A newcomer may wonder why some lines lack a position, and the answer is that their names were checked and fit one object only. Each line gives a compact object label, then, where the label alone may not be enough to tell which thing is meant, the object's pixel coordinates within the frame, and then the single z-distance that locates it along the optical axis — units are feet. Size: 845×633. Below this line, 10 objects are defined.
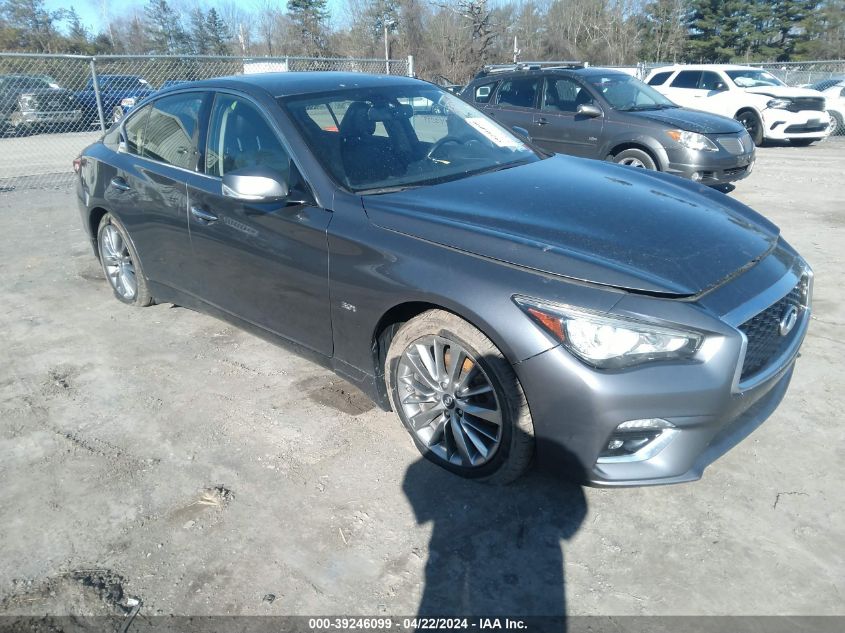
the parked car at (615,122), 26.76
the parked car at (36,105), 43.42
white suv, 46.09
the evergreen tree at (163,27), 153.99
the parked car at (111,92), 42.62
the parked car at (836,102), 53.93
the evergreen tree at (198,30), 151.02
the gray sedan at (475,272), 7.75
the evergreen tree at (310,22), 147.09
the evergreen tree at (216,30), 152.87
